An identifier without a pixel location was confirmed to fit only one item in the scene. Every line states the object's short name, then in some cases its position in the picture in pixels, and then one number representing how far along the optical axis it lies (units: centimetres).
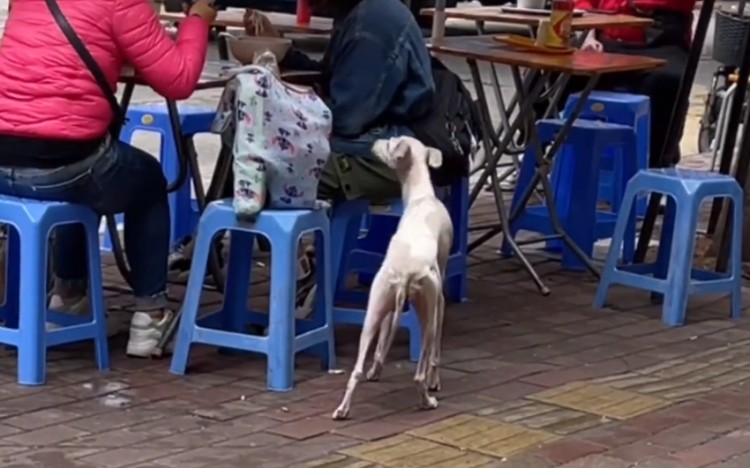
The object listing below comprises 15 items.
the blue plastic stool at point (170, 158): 1310
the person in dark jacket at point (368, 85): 1031
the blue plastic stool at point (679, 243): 1188
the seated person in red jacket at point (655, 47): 1603
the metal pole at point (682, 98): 1275
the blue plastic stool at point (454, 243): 1167
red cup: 1171
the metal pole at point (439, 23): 1283
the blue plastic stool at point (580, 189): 1368
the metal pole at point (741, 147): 1312
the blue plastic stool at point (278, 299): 952
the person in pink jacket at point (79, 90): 948
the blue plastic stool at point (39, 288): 938
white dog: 900
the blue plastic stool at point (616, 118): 1501
